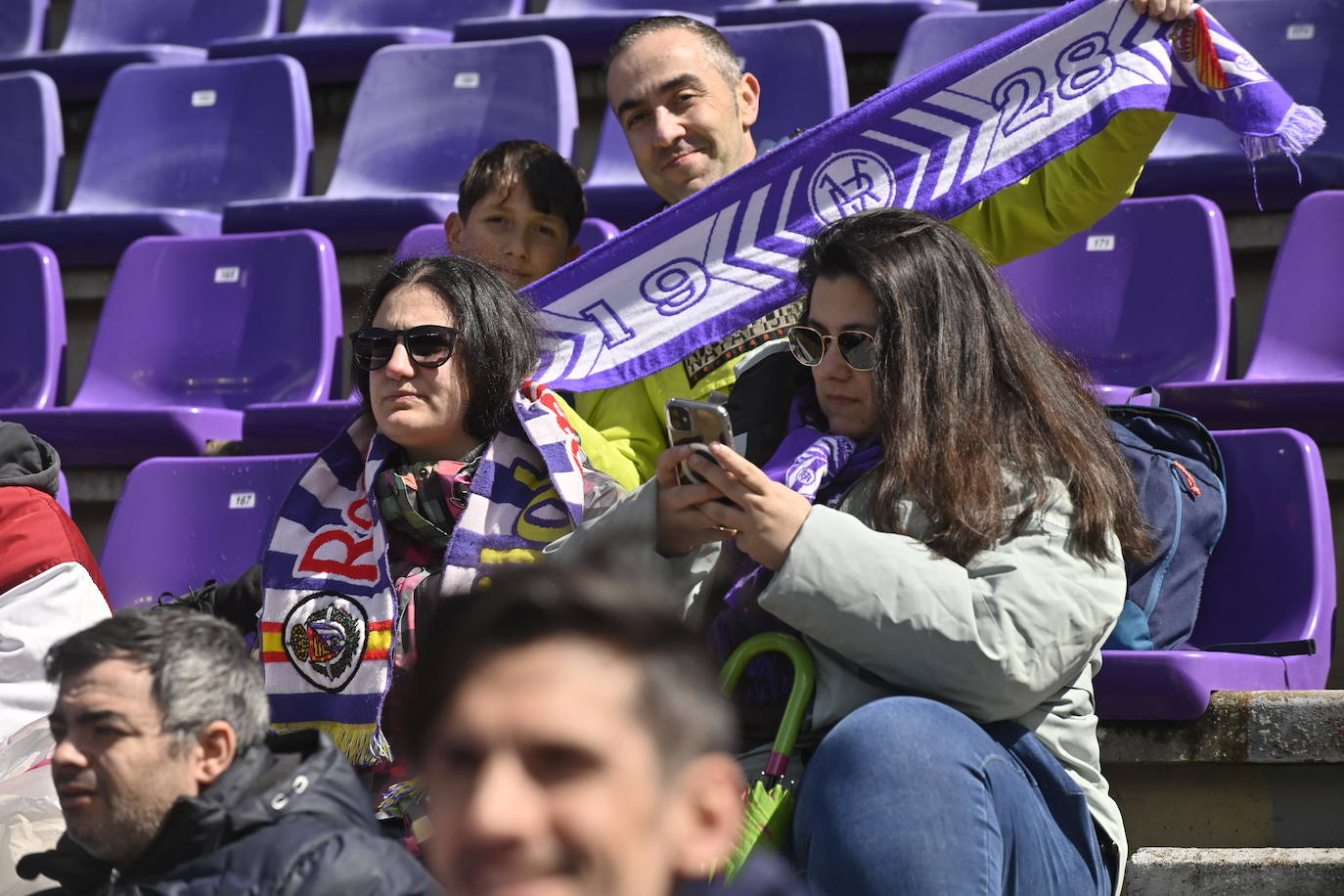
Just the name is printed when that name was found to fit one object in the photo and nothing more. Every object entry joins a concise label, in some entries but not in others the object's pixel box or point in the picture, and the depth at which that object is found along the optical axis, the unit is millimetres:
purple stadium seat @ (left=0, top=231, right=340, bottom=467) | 7703
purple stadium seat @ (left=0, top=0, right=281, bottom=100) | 10414
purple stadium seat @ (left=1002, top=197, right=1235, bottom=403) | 6402
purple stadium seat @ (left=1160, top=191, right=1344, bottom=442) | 6398
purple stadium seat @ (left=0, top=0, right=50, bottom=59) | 10914
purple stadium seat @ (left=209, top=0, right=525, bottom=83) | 9875
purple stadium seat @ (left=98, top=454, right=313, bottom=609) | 6023
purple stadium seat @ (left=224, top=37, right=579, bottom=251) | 8625
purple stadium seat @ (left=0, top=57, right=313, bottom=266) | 9187
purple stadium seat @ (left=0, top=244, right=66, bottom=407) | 7969
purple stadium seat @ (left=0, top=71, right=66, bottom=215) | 9516
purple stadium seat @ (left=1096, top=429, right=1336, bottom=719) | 4836
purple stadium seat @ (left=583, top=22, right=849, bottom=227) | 8008
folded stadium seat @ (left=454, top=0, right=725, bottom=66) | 9242
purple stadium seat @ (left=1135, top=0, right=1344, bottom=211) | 7102
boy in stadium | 5992
